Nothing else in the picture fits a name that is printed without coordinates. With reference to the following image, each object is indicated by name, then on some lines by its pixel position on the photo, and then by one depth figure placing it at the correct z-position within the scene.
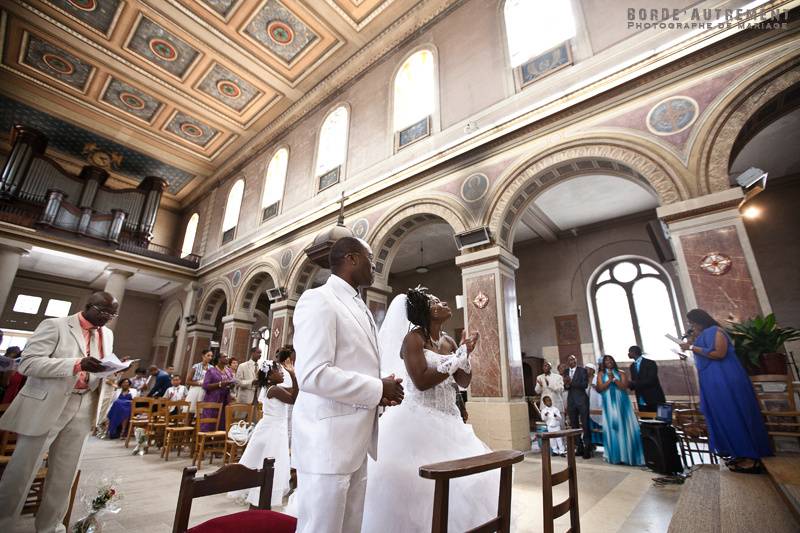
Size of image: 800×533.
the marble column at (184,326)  13.32
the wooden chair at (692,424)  5.16
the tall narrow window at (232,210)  13.72
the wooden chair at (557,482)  1.90
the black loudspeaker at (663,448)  4.14
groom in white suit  1.34
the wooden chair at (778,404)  3.39
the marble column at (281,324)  9.69
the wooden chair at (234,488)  1.23
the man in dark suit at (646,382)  5.21
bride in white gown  1.85
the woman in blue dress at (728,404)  3.22
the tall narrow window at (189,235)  16.33
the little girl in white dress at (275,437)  3.38
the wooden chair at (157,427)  6.36
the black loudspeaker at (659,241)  7.54
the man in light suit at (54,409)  2.31
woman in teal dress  4.94
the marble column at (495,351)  5.49
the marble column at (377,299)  8.09
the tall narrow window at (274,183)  12.01
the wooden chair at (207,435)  4.91
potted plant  3.57
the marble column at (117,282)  12.53
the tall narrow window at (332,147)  10.20
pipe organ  11.57
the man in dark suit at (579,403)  5.68
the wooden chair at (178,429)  5.65
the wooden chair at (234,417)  4.67
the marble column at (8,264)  10.39
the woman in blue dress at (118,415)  7.71
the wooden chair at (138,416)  6.57
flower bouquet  2.33
